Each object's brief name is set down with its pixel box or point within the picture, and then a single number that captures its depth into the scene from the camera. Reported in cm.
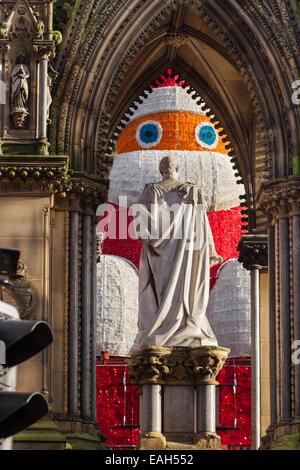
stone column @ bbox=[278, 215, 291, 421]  2430
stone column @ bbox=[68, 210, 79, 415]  2400
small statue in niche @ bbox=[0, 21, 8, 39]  2419
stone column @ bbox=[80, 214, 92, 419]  2417
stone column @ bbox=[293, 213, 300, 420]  2412
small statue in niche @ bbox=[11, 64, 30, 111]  2403
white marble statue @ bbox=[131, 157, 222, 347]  2348
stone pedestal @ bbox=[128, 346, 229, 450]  2244
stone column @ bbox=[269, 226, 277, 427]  2473
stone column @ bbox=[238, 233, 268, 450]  2769
